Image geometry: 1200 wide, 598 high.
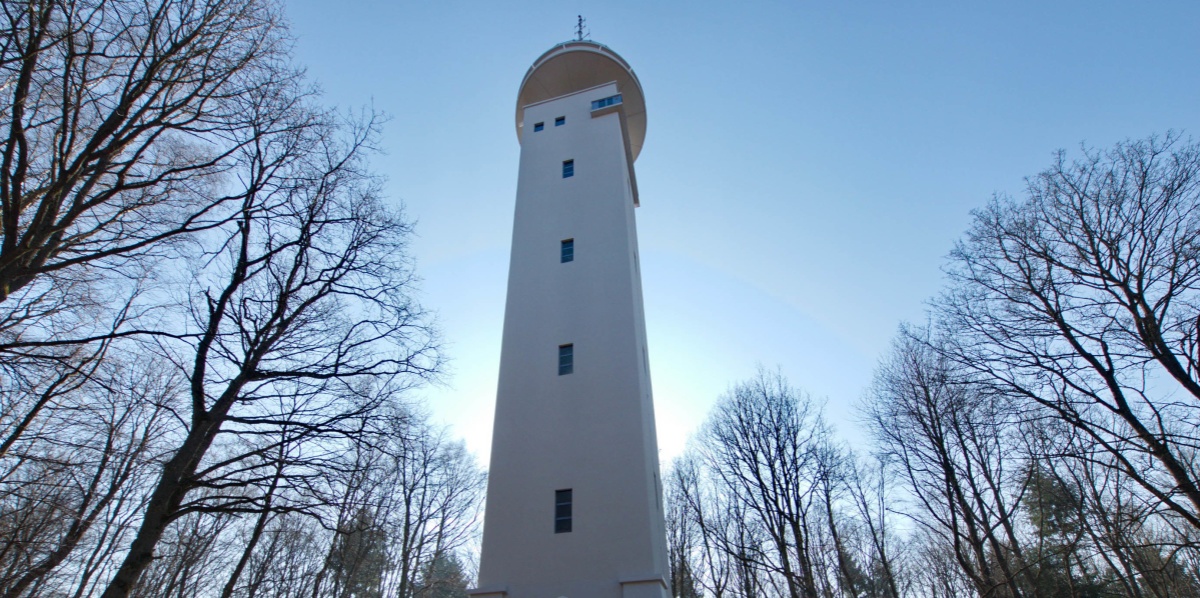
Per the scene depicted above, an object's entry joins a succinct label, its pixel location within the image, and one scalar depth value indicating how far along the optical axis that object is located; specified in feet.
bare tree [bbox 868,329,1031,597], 40.98
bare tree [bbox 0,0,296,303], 15.12
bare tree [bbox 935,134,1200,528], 22.59
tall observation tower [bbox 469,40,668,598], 35.88
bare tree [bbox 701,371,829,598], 48.67
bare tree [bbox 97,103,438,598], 20.18
